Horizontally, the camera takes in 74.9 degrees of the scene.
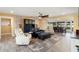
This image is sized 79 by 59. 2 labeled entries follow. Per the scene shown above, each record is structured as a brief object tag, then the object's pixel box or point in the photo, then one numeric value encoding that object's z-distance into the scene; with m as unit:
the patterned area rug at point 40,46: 1.32
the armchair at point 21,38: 1.33
